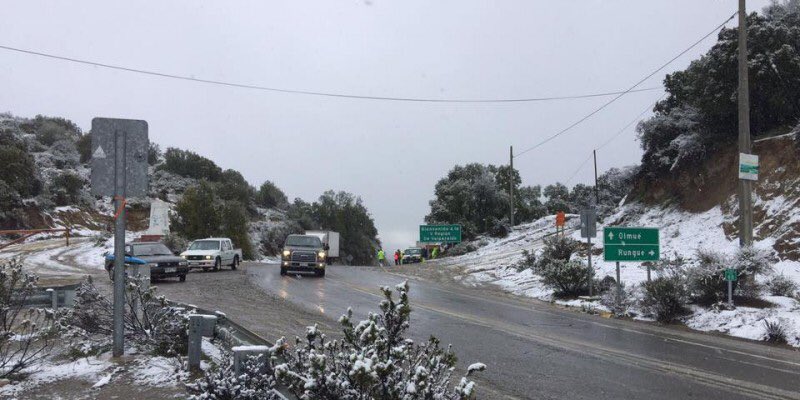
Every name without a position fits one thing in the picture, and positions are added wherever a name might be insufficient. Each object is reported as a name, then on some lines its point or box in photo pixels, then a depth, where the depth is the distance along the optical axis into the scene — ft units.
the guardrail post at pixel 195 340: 18.67
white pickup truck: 92.02
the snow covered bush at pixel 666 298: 50.70
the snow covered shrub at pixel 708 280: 50.57
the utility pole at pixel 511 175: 168.25
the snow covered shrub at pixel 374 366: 11.26
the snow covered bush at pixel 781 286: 50.03
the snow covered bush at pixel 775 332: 40.93
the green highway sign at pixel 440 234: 167.12
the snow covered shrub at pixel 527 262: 89.76
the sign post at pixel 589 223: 63.05
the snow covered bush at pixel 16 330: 19.52
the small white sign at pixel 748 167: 53.16
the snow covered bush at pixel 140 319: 22.26
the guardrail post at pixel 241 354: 14.14
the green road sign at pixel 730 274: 47.75
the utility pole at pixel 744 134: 54.65
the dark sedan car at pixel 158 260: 68.74
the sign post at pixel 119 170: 21.75
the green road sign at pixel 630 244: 57.82
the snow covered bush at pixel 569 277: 65.67
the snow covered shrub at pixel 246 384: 13.78
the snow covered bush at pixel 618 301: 54.86
